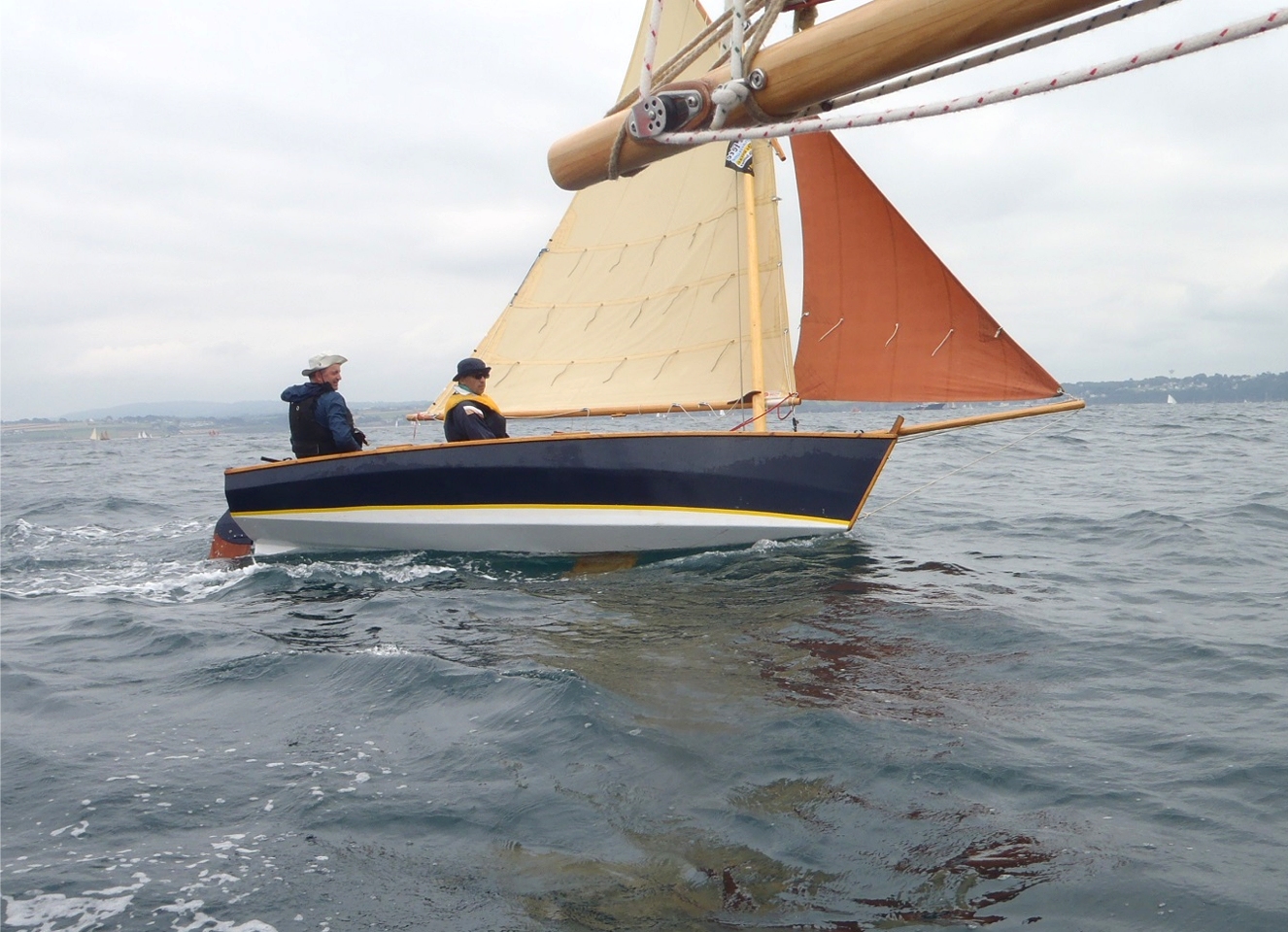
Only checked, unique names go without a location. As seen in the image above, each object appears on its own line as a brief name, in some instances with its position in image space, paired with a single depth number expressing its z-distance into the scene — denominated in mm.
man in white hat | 10312
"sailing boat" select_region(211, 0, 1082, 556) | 9203
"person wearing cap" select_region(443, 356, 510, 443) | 9852
